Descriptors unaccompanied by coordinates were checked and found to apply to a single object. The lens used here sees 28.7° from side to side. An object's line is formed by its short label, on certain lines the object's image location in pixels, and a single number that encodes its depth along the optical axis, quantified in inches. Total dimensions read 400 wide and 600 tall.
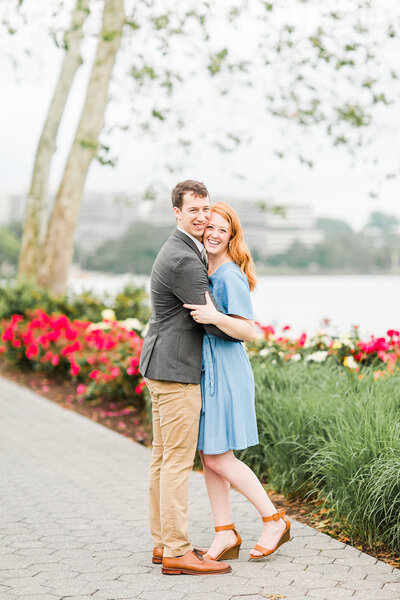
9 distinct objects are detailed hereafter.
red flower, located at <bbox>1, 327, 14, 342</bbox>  473.4
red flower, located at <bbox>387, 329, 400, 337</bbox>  282.4
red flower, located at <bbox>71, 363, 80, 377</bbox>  392.8
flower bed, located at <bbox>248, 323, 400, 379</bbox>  280.8
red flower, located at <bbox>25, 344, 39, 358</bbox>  446.6
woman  159.3
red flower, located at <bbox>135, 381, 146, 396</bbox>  311.0
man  156.0
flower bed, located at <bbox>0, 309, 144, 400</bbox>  350.9
